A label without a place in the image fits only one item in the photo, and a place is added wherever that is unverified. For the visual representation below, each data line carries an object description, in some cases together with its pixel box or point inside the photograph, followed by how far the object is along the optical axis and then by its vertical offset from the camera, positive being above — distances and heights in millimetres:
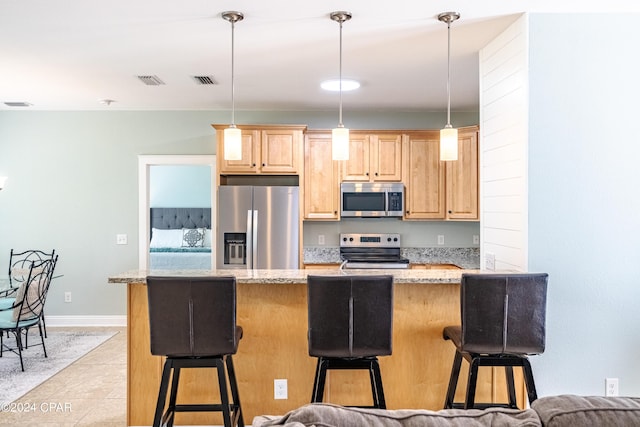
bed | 6625 -304
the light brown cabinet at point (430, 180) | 4762 +384
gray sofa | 1115 -505
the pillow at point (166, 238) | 7738 -382
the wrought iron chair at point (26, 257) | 4988 -466
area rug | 3400 -1269
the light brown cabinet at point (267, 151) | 4637 +668
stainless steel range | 5117 -322
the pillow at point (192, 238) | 7719 -377
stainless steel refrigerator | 4426 -96
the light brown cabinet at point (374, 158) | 4828 +622
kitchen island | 2639 -827
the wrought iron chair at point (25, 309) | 3695 -777
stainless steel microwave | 4801 +186
